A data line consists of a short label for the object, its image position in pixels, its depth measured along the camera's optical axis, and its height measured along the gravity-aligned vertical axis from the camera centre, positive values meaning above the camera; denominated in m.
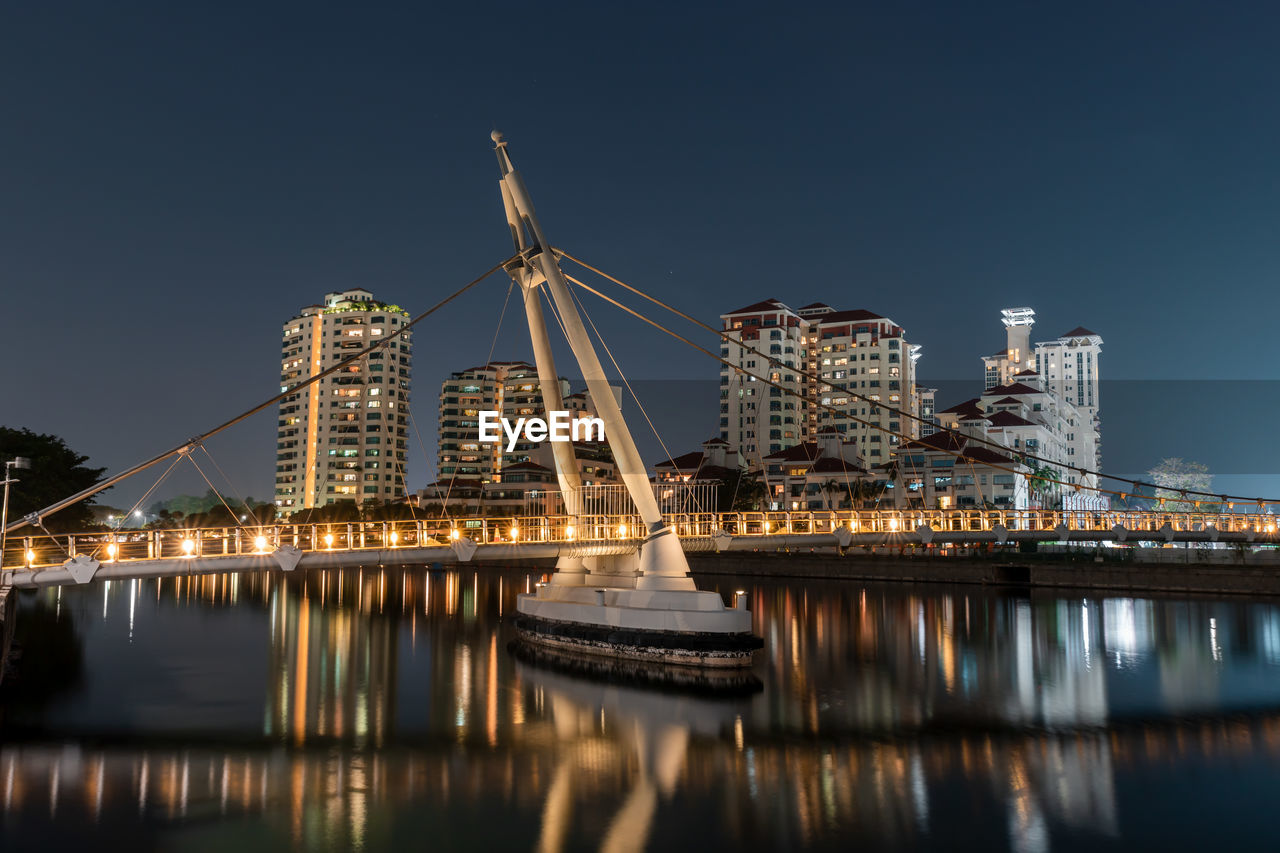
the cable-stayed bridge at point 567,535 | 22.17 -0.45
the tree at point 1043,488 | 87.88 +3.18
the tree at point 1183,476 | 125.44 +5.76
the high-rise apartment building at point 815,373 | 118.50 +18.93
